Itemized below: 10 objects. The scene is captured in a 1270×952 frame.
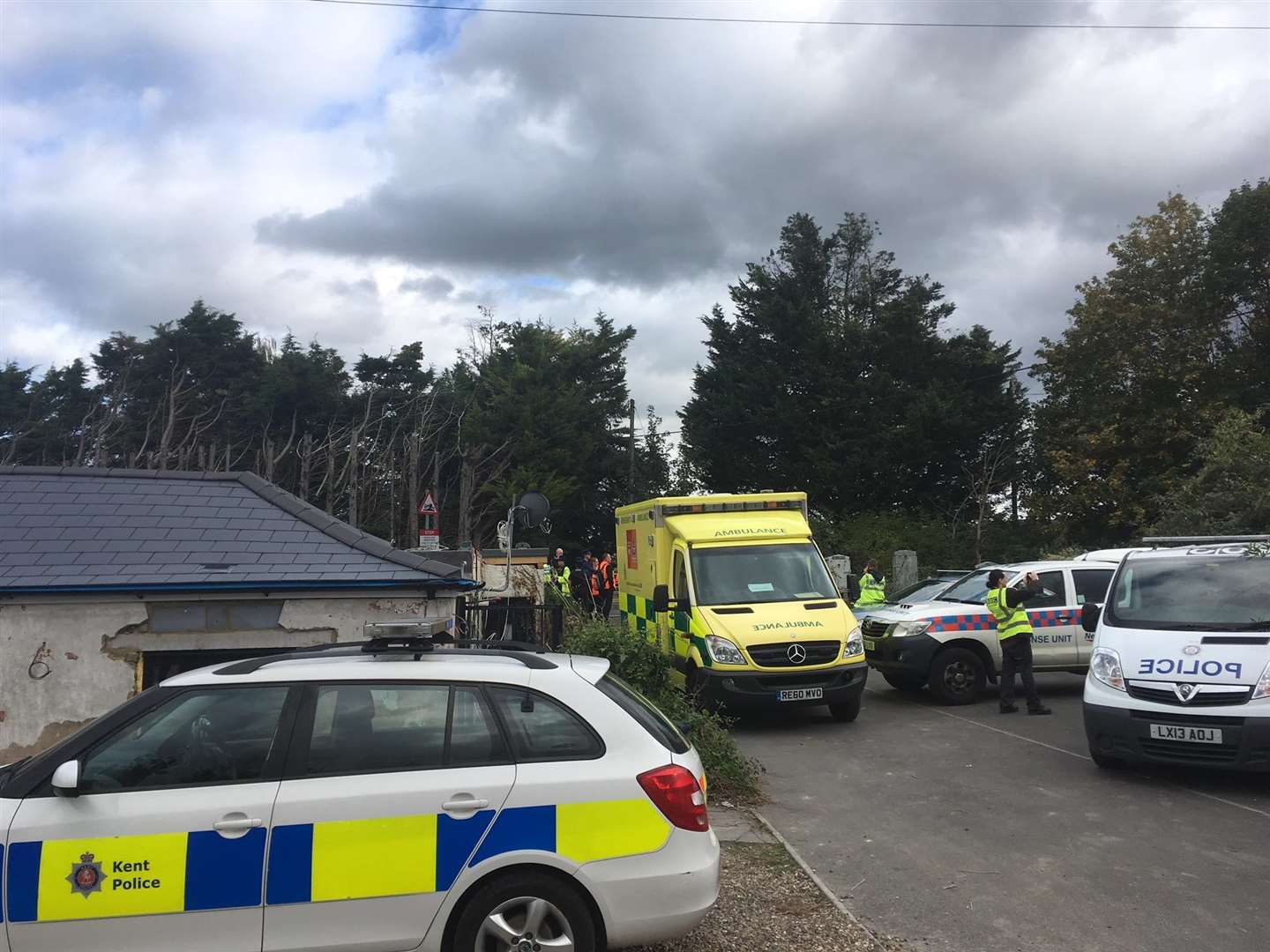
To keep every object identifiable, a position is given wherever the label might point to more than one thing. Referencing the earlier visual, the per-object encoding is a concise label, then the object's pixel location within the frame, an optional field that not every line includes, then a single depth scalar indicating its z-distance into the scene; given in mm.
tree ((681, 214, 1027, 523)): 35375
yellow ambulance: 10016
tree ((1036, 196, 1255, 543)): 26922
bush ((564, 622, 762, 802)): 7453
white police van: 6977
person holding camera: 10688
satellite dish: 12602
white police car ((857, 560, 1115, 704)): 11648
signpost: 13297
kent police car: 3654
